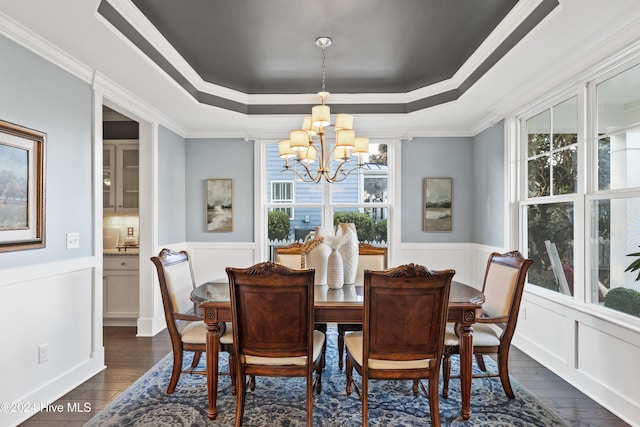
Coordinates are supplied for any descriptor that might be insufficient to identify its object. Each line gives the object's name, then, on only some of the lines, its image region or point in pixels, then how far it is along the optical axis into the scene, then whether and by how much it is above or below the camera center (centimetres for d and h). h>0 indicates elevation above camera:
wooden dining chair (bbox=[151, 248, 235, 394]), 256 -73
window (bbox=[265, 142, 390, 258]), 517 +21
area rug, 235 -129
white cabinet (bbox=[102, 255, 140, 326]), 438 -87
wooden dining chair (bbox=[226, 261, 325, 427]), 207 -62
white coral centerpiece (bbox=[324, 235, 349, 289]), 273 -37
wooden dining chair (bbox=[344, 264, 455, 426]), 202 -62
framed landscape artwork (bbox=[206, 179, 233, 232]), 513 +12
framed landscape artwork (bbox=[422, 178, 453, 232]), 499 +12
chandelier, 292 +59
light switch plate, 287 -21
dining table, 232 -64
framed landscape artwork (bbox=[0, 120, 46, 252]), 229 +16
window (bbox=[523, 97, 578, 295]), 308 +19
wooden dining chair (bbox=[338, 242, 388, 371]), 345 -40
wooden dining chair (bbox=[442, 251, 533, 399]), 252 -72
